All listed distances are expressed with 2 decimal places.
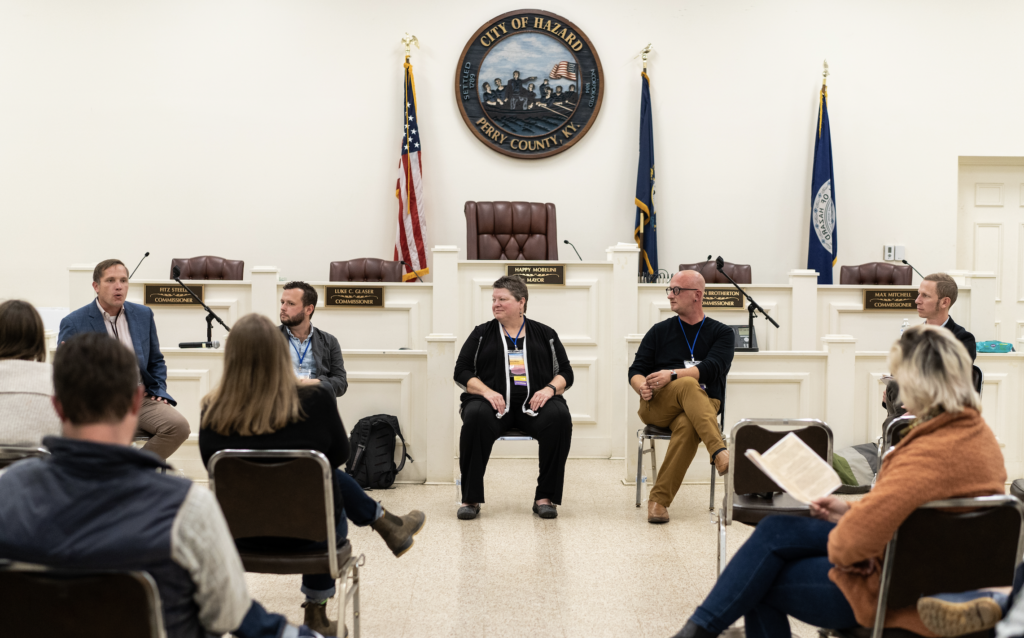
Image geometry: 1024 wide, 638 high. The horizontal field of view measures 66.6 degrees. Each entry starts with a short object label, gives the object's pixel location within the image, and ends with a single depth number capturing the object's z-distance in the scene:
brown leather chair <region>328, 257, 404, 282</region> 6.59
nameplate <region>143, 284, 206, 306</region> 5.45
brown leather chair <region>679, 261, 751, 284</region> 6.38
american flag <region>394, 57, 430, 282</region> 7.36
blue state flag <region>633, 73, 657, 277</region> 7.46
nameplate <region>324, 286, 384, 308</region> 5.41
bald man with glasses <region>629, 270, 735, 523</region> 3.75
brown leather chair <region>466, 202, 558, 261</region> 6.67
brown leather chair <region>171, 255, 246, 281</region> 6.69
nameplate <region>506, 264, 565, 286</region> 5.23
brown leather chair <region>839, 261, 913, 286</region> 6.63
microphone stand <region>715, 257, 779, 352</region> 4.89
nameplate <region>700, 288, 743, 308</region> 5.42
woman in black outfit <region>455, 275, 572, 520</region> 3.83
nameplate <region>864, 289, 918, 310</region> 5.64
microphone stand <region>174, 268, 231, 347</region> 4.72
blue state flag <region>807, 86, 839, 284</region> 7.45
